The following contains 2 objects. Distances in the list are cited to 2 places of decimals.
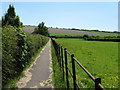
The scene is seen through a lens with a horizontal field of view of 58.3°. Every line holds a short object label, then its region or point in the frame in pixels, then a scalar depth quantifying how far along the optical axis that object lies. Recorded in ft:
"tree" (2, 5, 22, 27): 73.01
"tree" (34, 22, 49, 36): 162.95
